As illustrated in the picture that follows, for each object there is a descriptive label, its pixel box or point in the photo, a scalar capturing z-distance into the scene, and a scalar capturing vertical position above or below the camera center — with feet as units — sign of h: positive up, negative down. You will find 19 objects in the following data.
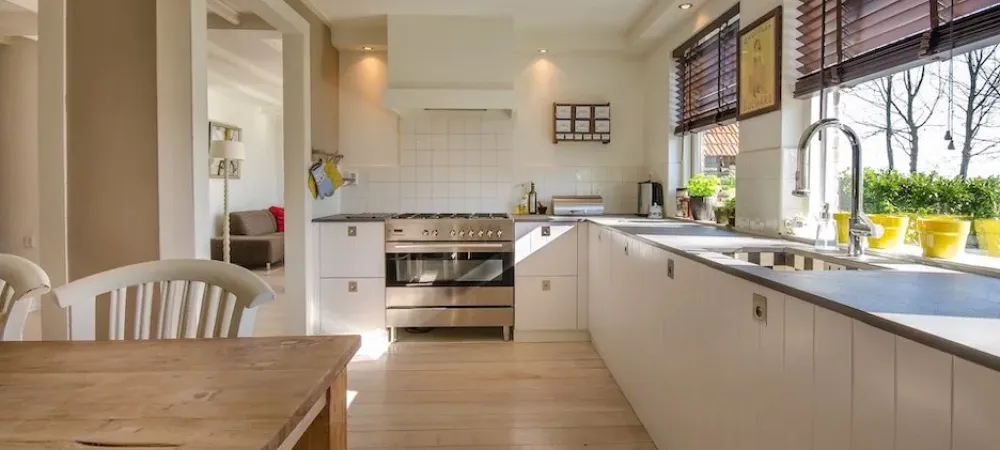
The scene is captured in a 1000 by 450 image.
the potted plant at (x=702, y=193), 10.69 +0.42
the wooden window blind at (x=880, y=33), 4.98 +1.92
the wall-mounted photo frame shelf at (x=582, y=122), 13.82 +2.31
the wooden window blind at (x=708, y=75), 9.87 +2.75
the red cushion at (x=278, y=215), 25.85 -0.05
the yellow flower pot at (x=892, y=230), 5.83 -0.16
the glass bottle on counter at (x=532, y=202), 13.74 +0.31
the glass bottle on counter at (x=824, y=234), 6.43 -0.22
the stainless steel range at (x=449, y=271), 12.12 -1.25
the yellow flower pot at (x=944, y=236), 4.96 -0.19
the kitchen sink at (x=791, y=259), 5.65 -0.50
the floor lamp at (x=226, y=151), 18.57 +2.17
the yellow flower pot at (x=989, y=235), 4.91 -0.17
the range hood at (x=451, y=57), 12.16 +3.46
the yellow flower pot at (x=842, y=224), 6.37 -0.10
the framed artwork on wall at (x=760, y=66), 7.93 +2.25
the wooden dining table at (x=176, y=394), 2.26 -0.87
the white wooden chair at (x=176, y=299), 3.98 -0.63
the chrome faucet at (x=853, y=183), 5.49 +0.33
